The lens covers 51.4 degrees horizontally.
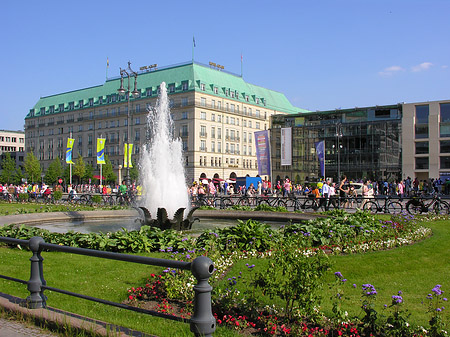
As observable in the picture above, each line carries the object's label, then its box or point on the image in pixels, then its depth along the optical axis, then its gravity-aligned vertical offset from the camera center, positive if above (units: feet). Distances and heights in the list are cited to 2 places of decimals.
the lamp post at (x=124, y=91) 108.74 +19.55
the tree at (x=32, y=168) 320.09 +3.15
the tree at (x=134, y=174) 290.76 -1.17
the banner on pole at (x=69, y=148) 195.93 +10.07
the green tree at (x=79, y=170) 302.66 +1.53
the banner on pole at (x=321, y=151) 157.97 +6.93
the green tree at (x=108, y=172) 298.35 +0.15
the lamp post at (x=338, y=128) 194.70 +18.16
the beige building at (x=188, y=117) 299.58 +39.54
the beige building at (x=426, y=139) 230.89 +15.74
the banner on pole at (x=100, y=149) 159.47 +8.05
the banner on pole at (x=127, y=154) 129.70 +5.54
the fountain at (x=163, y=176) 65.77 -0.59
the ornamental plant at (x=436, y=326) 16.38 -5.47
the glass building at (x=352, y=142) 266.98 +17.79
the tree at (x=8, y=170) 310.98 +1.80
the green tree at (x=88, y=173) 306.76 -0.45
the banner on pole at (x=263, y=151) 130.72 +5.71
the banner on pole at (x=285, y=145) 151.70 +8.92
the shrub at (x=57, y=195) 115.96 -5.59
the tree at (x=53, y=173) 307.99 -0.34
